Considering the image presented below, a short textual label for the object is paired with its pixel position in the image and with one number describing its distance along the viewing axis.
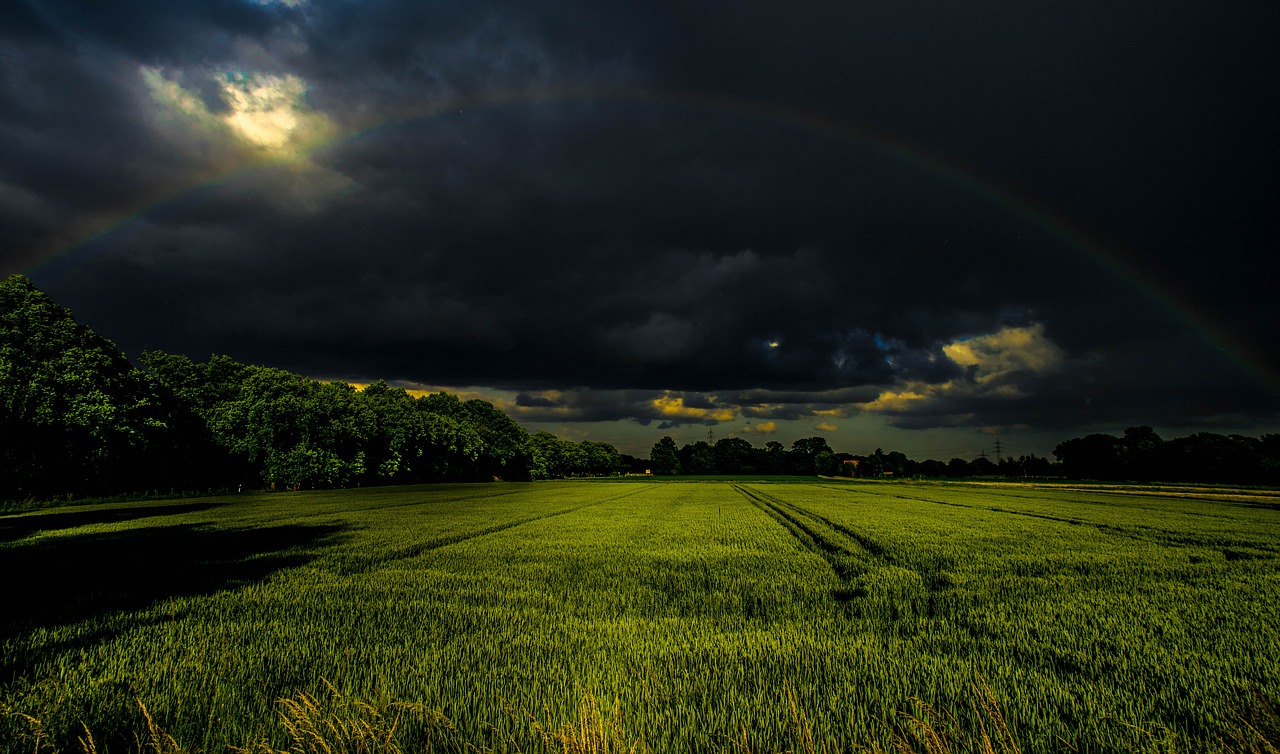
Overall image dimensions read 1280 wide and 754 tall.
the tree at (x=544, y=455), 145.64
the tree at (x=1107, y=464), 173.35
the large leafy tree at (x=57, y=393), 31.03
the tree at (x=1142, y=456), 156.62
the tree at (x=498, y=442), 127.31
